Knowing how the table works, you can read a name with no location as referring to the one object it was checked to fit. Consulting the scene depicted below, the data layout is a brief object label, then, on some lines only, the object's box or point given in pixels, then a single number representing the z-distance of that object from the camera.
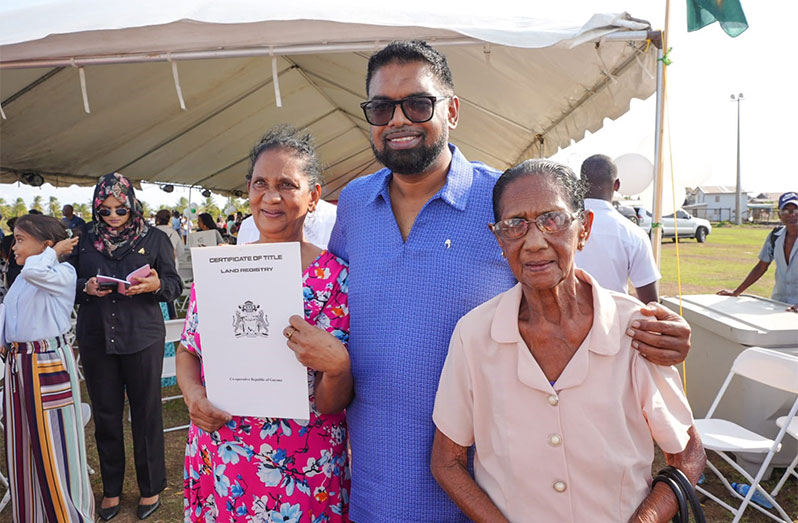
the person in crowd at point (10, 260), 5.45
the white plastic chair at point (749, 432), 3.10
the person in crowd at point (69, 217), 11.66
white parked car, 25.50
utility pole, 39.47
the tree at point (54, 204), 60.16
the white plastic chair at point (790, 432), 3.24
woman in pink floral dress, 1.67
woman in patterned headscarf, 3.30
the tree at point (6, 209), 59.48
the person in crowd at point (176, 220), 18.02
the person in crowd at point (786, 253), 5.14
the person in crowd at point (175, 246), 7.59
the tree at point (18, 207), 62.14
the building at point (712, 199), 77.42
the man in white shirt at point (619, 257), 3.51
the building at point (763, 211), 54.97
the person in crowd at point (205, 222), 10.06
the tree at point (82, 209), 59.96
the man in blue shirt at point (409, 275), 1.52
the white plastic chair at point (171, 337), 4.96
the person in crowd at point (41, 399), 3.05
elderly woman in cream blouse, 1.26
